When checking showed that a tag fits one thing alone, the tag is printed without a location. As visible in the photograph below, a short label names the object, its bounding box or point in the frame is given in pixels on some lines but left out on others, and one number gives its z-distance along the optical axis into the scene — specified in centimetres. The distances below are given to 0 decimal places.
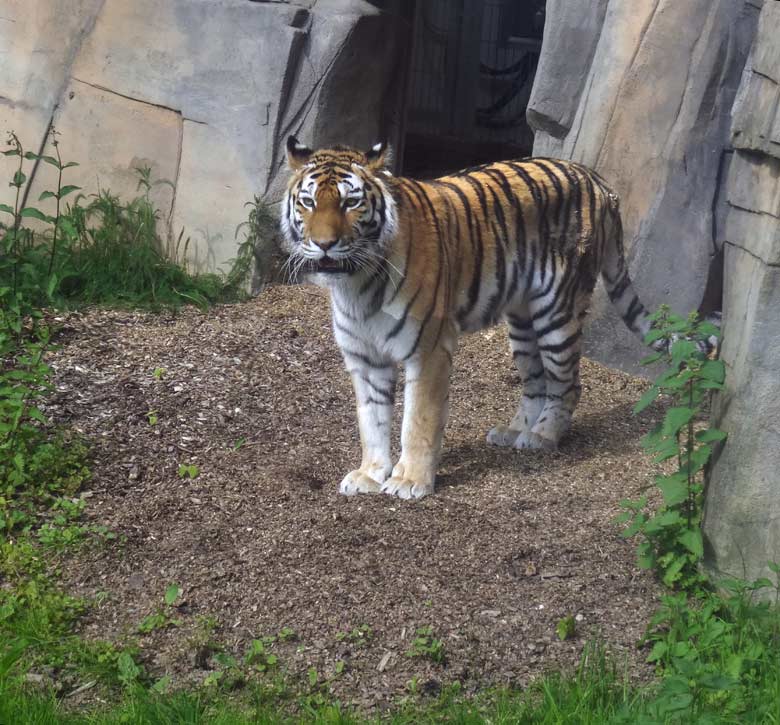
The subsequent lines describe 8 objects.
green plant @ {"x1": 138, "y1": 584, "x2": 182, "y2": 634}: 683
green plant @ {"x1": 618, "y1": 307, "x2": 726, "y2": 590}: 672
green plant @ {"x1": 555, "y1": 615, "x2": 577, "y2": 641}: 672
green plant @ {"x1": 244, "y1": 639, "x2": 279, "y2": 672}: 647
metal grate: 2172
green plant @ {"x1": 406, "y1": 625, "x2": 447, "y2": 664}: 655
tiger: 834
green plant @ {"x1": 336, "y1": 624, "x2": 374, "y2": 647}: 669
